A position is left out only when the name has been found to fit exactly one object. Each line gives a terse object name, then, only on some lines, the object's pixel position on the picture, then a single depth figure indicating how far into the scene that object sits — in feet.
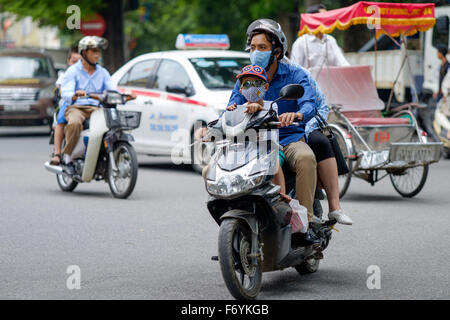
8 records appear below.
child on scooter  33.05
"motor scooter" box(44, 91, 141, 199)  63.66
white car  78.40
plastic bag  33.83
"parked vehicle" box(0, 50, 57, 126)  131.67
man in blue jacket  34.35
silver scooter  31.72
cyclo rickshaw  60.65
